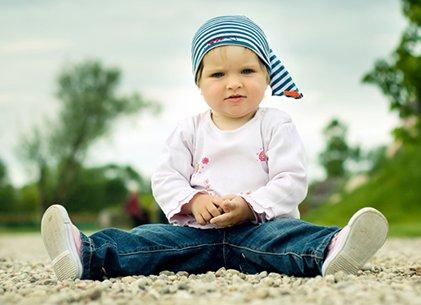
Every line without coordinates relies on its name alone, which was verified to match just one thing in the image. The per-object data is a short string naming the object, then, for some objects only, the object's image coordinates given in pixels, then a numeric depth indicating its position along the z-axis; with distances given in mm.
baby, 3564
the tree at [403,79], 13453
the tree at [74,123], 33656
